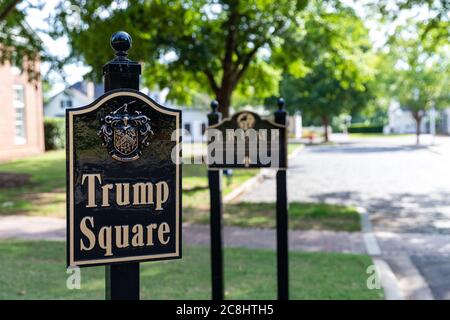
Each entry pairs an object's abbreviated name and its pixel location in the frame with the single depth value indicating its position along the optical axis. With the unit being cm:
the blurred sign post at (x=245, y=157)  421
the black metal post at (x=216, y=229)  449
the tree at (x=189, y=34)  1122
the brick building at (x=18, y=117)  2614
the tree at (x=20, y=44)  1423
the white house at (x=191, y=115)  4765
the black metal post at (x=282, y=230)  437
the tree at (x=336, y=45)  1593
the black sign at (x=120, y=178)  220
